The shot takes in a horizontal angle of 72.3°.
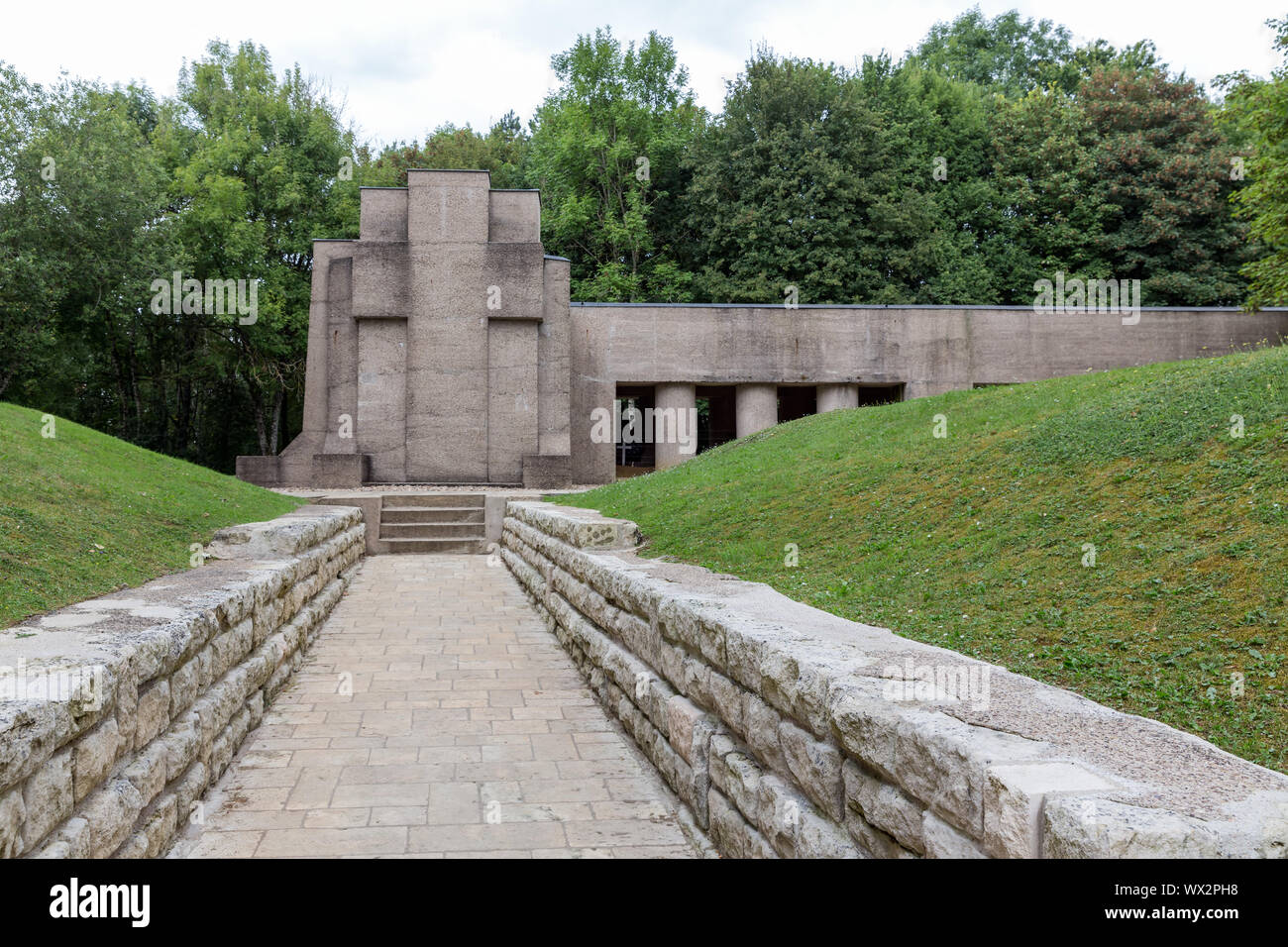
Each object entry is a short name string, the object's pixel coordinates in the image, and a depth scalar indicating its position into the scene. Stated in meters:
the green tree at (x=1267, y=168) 17.47
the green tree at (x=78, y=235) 24.33
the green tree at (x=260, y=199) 30.14
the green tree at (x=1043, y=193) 31.61
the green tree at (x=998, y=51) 44.28
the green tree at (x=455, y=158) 36.88
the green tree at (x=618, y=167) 34.94
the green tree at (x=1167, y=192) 29.98
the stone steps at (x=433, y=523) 16.27
